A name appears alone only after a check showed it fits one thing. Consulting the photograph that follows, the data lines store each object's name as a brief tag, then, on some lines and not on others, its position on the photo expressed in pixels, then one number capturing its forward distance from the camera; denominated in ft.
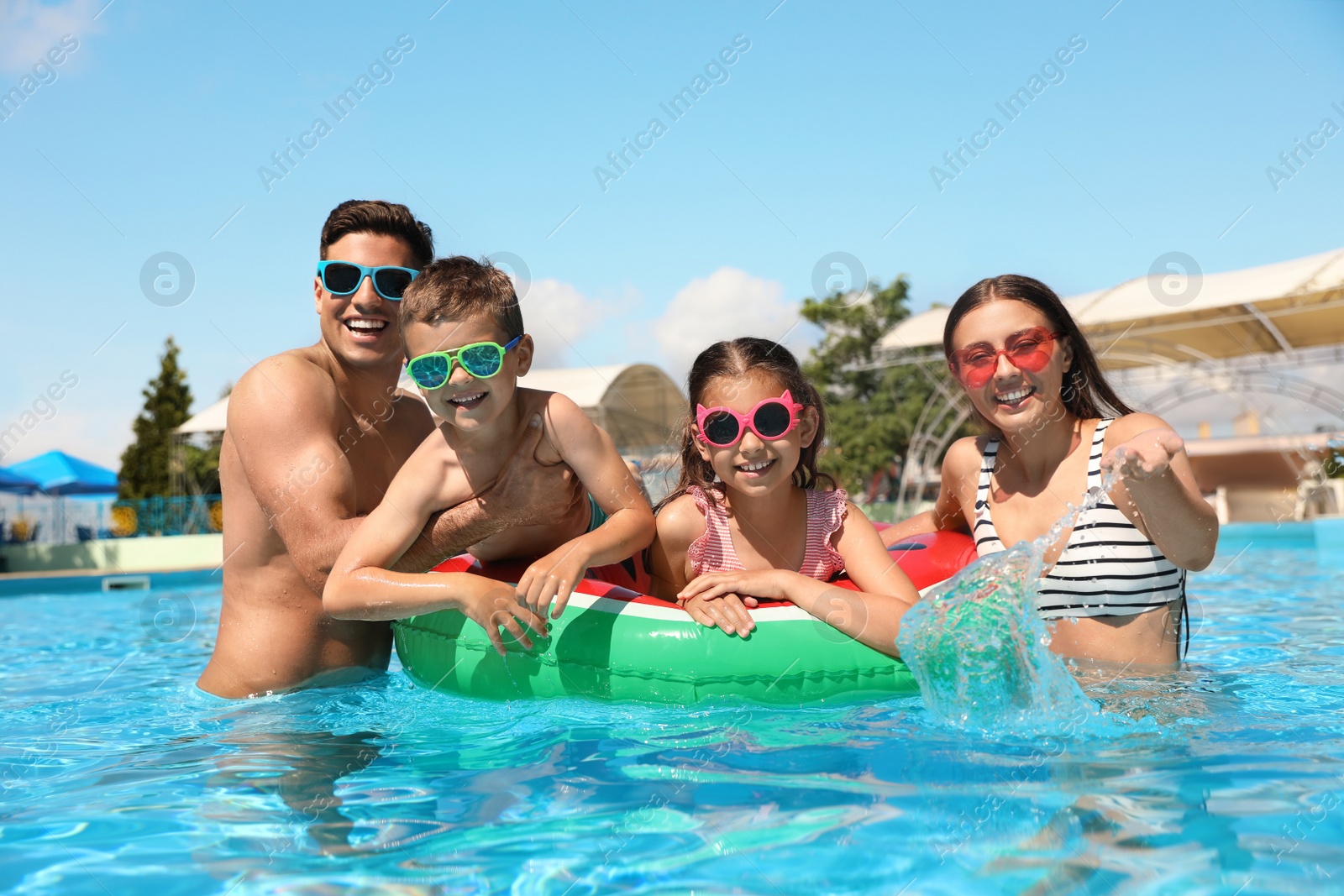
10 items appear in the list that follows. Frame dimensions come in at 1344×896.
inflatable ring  10.05
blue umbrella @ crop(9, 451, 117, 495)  69.56
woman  10.26
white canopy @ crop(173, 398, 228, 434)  64.64
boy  9.89
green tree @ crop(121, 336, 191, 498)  81.10
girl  10.33
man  11.05
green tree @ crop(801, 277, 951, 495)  79.00
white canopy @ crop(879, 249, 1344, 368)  46.78
